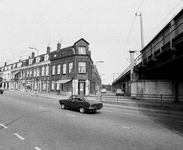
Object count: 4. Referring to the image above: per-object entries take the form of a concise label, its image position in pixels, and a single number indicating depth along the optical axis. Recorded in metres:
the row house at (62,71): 28.59
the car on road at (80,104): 11.05
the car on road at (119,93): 34.93
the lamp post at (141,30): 22.96
